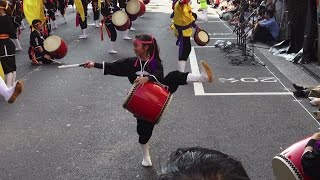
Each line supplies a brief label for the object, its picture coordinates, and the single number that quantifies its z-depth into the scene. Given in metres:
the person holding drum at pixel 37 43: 10.15
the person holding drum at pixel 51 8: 15.23
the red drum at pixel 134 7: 12.76
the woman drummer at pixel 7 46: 7.50
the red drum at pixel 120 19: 11.17
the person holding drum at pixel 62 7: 18.06
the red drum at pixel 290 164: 2.86
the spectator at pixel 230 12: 18.52
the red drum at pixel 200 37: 8.63
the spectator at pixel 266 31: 12.55
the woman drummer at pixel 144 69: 4.61
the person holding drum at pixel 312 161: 2.79
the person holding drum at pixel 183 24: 8.44
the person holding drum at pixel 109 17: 11.70
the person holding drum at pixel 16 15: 12.36
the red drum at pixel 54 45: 9.44
